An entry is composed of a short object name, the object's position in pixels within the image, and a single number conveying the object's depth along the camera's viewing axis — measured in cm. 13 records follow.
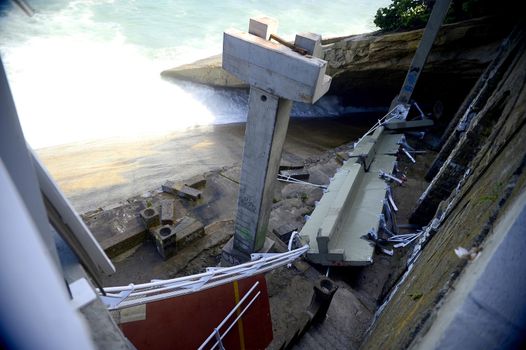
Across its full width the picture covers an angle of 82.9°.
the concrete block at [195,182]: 681
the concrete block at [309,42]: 323
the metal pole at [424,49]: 833
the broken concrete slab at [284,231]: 558
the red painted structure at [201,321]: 336
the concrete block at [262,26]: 343
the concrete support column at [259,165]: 361
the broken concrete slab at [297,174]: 789
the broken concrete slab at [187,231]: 522
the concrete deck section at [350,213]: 464
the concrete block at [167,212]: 563
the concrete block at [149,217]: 518
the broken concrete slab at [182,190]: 648
